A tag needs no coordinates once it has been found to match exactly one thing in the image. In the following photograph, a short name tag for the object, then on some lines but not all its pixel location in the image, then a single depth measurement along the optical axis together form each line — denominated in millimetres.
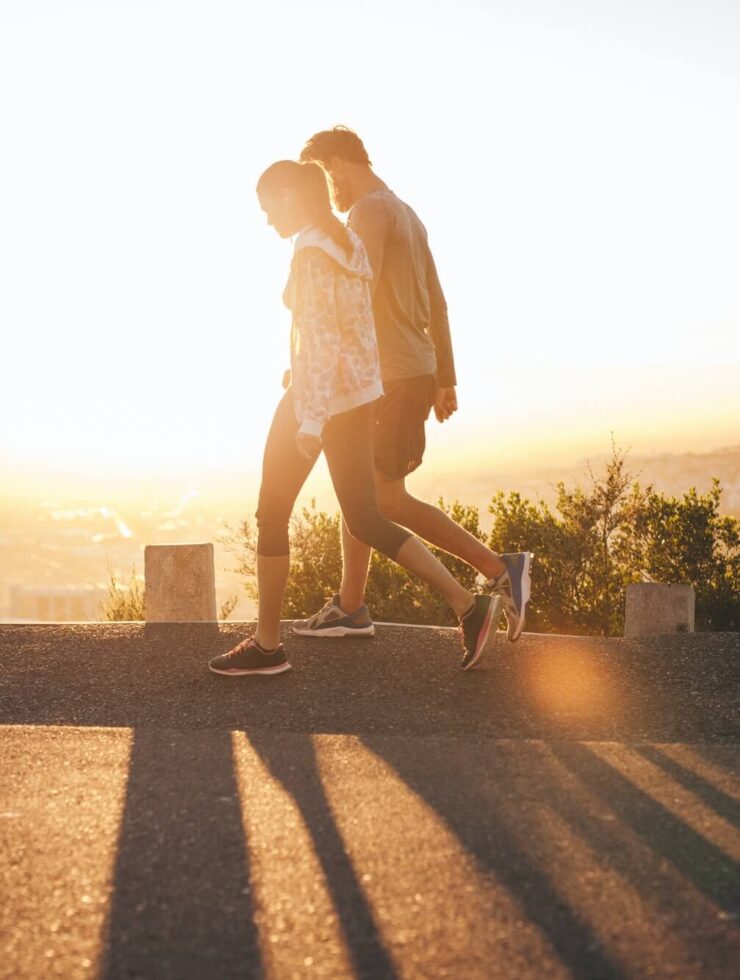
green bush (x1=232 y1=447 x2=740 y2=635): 9117
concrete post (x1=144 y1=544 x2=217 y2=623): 6953
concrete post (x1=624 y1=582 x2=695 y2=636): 6684
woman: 4496
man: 5000
